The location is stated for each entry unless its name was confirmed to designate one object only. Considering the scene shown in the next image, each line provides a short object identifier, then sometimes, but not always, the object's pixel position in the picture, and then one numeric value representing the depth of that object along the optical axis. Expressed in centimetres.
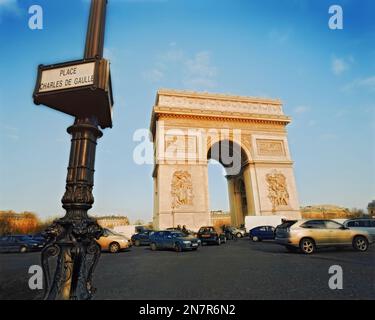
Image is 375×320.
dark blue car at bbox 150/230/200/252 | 1179
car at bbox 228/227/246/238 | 2181
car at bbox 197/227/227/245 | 1586
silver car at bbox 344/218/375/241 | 1176
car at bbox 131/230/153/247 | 1728
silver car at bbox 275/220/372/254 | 893
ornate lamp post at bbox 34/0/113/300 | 248
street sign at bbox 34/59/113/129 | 273
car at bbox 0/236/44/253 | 1648
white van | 2109
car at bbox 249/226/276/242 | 1802
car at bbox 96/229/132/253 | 1211
